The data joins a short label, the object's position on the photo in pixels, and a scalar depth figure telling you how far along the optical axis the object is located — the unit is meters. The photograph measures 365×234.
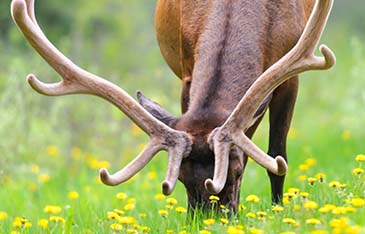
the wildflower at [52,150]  23.54
